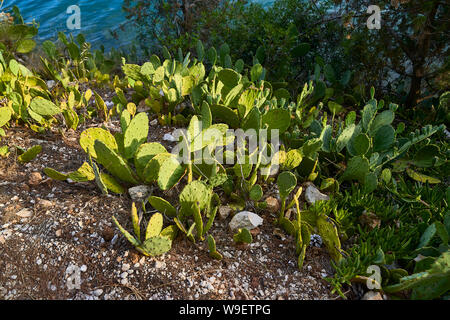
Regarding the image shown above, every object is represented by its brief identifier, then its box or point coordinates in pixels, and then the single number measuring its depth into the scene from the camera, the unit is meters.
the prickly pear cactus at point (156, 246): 1.42
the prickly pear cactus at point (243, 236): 1.53
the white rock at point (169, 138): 2.32
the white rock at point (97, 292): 1.40
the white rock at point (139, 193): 1.77
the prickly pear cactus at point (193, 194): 1.57
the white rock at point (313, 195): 1.88
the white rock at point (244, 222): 1.69
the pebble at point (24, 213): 1.69
